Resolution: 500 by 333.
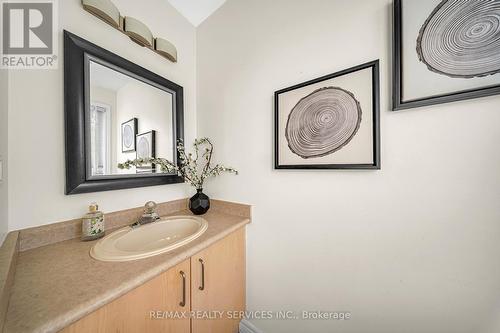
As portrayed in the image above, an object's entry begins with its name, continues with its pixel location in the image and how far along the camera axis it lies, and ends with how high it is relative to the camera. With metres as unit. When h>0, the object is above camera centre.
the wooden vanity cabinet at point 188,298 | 0.51 -0.51
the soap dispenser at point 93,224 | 0.79 -0.27
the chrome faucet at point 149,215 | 1.00 -0.29
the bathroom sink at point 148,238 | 0.65 -0.36
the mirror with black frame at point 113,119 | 0.79 +0.27
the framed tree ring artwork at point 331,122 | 0.74 +0.21
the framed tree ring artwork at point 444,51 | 0.56 +0.41
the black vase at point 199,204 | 1.18 -0.27
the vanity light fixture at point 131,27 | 0.85 +0.80
